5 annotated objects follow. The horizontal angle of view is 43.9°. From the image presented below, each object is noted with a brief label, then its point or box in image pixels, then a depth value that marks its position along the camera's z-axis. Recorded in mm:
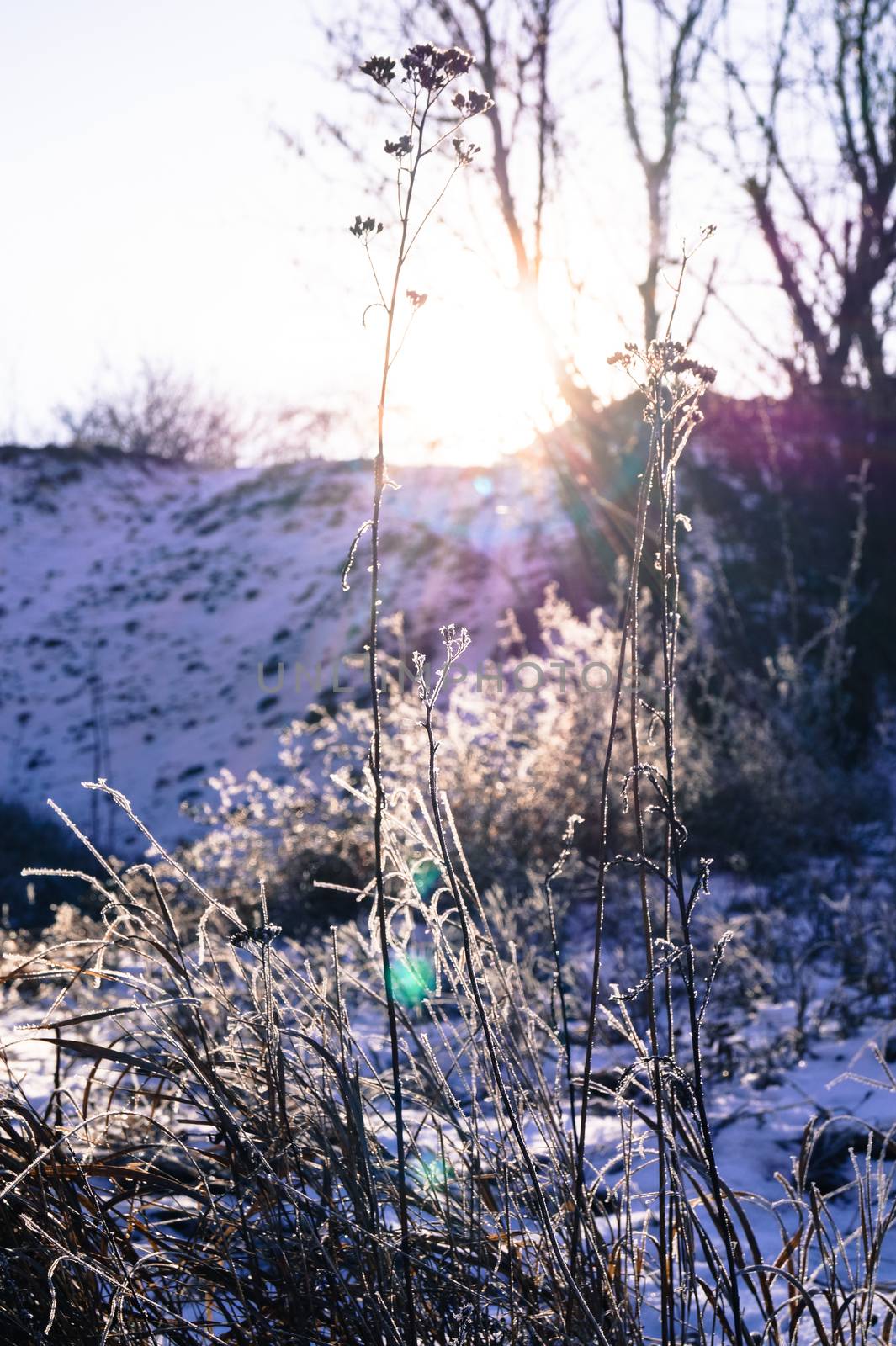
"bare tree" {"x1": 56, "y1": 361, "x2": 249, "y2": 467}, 27016
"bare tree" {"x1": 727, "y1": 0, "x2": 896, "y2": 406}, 8062
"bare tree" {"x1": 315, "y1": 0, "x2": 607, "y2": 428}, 7938
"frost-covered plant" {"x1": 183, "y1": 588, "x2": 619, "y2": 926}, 5102
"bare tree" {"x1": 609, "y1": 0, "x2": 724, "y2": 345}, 7871
